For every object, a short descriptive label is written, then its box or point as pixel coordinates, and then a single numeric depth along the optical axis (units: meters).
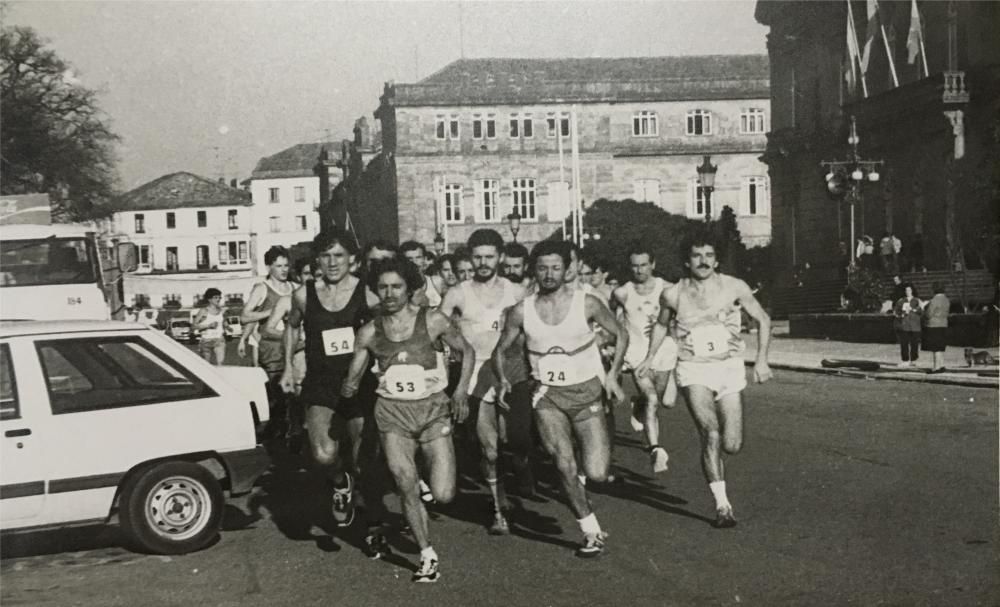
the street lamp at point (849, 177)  32.88
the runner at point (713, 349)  8.81
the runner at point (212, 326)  19.28
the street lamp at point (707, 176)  28.94
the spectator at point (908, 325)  24.56
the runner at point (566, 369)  7.97
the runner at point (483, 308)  9.36
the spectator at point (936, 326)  22.28
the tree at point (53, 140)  32.25
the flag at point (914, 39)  43.97
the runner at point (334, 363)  8.70
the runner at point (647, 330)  11.80
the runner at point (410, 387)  7.57
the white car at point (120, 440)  8.34
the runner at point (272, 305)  13.54
